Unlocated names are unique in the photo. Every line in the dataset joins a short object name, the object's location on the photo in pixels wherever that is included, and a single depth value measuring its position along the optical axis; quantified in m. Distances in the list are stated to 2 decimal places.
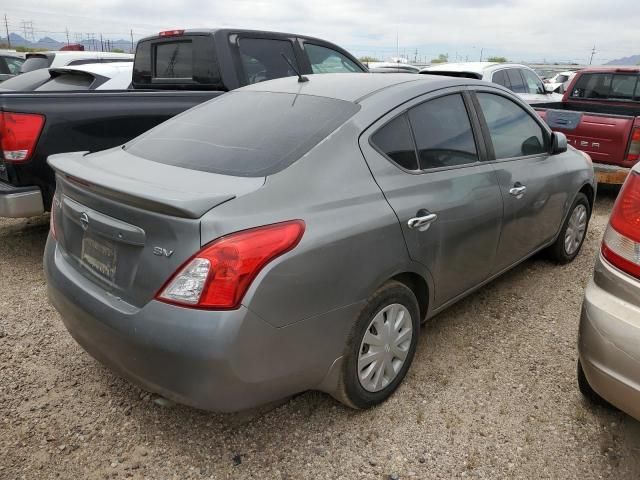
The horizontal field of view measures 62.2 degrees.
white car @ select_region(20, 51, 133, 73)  8.69
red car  5.86
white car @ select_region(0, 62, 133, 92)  6.36
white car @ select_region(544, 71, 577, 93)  19.84
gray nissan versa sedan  1.96
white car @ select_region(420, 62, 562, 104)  8.87
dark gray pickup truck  3.89
